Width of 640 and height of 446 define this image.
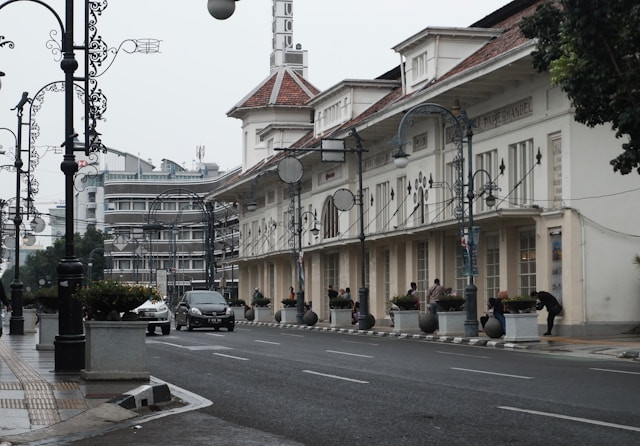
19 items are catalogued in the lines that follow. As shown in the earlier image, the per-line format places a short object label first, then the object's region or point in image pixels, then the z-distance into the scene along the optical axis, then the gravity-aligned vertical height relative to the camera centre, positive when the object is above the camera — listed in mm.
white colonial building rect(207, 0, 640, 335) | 35156 +3430
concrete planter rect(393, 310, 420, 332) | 40844 -1293
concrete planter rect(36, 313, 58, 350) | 28375 -1000
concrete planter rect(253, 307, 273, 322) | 64312 -1566
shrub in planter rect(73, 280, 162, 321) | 17984 -180
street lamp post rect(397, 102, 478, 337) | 34844 +909
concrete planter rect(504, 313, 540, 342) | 31109 -1203
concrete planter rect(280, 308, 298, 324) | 57406 -1559
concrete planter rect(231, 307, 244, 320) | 67438 -1628
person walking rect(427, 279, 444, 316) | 39812 -410
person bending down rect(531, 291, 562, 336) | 34625 -698
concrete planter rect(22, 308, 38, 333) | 43281 -1222
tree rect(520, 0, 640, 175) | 20484 +4130
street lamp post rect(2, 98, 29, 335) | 39969 -281
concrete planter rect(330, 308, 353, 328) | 48500 -1421
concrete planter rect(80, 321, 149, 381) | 17844 -994
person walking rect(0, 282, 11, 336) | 20931 -172
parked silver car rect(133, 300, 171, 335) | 39219 -997
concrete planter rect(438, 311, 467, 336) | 36344 -1231
